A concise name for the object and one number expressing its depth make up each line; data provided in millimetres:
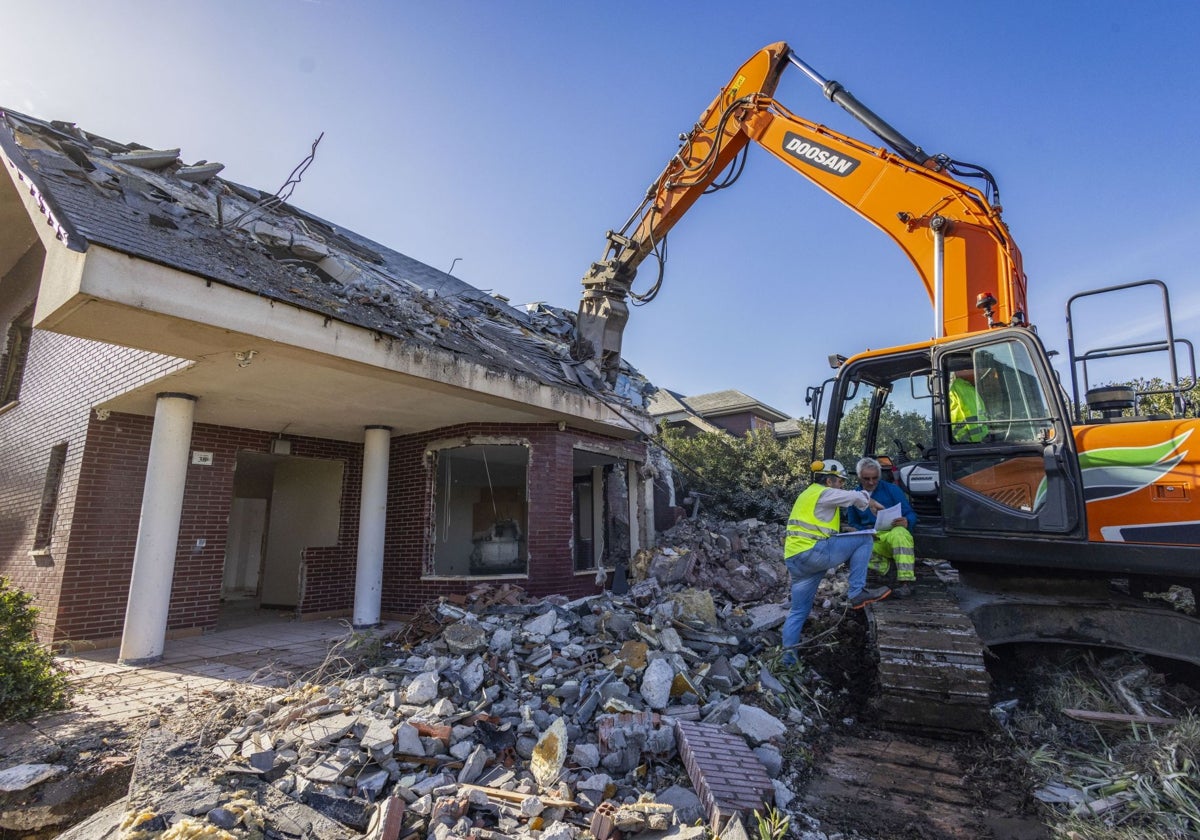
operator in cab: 4730
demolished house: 5207
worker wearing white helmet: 5180
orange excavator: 4164
